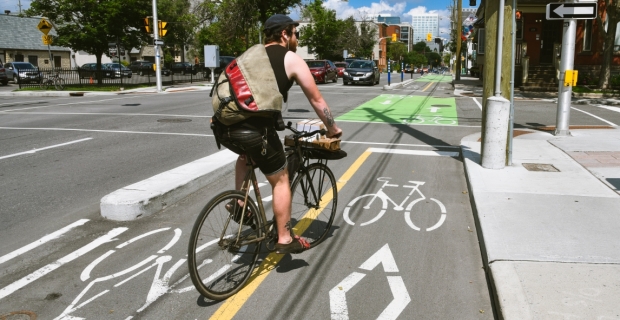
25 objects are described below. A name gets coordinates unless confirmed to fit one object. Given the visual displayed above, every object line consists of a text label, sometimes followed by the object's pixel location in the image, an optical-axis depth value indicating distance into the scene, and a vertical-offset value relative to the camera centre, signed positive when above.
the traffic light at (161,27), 27.41 +2.22
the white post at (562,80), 10.84 -0.26
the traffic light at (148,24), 26.88 +2.32
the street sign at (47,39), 26.31 +1.60
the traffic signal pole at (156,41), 27.76 +1.51
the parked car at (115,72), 36.16 +0.02
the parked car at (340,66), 46.34 +0.28
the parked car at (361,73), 33.84 -0.26
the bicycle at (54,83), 29.99 -0.61
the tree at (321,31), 73.38 +5.21
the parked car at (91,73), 33.19 -0.10
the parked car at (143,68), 51.44 +0.30
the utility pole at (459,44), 40.77 +1.85
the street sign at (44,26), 26.01 +2.21
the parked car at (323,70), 36.01 -0.06
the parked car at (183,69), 49.88 +0.16
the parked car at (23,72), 34.38 +0.01
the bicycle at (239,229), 3.76 -1.18
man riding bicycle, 3.82 -0.44
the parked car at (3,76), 37.25 -0.24
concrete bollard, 7.89 -0.97
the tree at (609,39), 22.69 +1.20
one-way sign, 9.99 +1.04
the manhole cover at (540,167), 7.92 -1.49
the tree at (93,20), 29.31 +2.88
